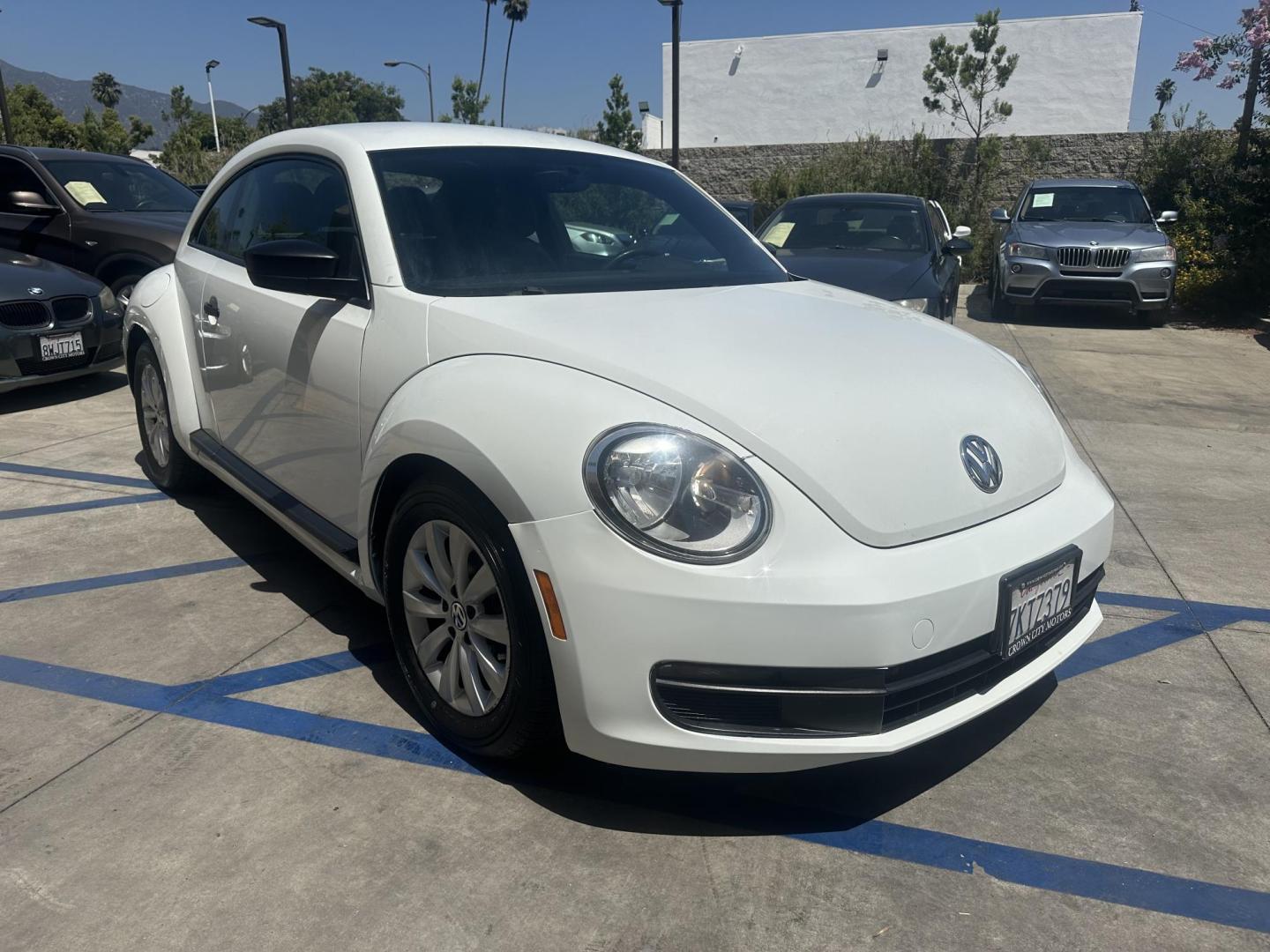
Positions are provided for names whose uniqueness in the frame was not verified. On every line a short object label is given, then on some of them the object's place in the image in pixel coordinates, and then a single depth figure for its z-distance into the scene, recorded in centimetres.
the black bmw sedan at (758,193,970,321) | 691
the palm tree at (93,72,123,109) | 7839
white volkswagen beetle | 209
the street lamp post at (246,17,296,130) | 1819
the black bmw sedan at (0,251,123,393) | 652
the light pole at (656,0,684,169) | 1844
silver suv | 1091
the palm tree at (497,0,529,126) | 5816
